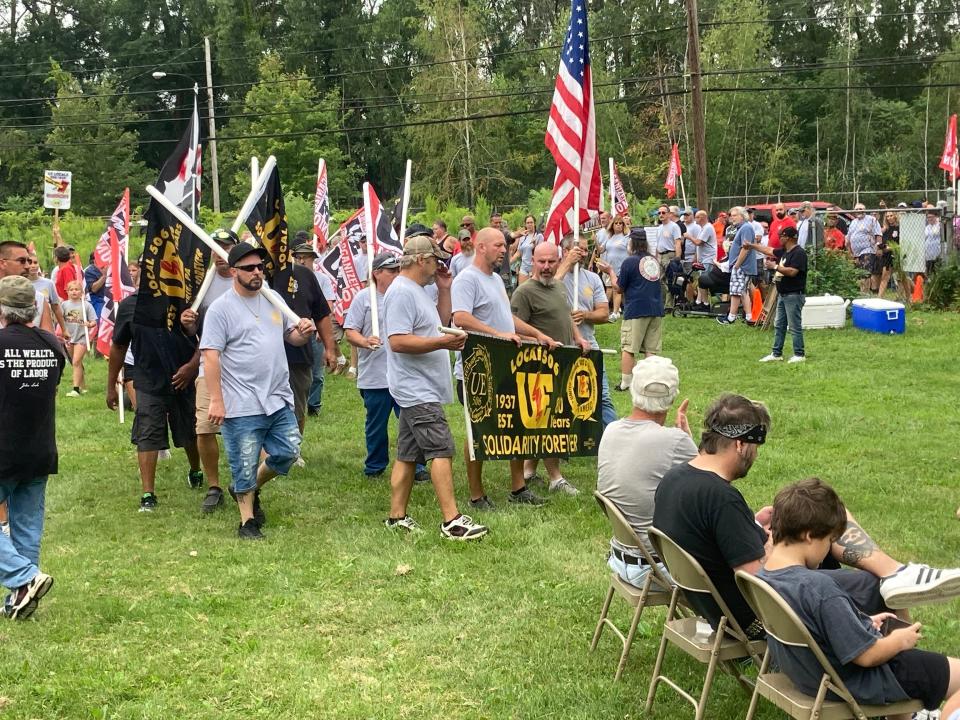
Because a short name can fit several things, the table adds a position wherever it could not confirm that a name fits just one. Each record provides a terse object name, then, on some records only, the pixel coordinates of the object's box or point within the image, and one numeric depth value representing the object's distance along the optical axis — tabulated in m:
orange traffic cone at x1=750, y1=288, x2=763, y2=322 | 19.26
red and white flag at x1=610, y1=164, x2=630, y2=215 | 23.23
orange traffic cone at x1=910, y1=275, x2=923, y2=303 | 20.41
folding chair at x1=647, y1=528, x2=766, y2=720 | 4.33
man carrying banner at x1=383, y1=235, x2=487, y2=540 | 7.38
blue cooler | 17.31
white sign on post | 20.14
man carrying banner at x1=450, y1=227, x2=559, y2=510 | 8.00
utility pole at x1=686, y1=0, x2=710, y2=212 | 26.17
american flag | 9.62
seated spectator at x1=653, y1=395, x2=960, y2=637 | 4.27
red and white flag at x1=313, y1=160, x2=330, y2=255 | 16.36
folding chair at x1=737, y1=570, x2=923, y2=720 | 3.74
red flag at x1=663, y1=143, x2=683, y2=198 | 29.53
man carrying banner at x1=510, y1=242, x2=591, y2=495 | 8.69
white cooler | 17.95
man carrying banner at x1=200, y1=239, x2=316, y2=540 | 7.46
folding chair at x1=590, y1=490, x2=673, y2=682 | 4.88
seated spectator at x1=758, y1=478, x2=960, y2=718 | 3.77
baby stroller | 20.77
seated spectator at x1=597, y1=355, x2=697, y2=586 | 5.36
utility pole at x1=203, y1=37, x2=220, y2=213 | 44.69
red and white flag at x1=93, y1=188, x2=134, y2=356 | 13.83
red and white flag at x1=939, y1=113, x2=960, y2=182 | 24.12
